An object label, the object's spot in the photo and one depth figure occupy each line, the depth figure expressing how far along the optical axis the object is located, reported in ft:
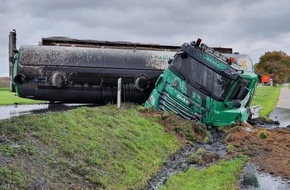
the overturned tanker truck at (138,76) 50.29
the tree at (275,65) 321.32
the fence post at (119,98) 52.65
